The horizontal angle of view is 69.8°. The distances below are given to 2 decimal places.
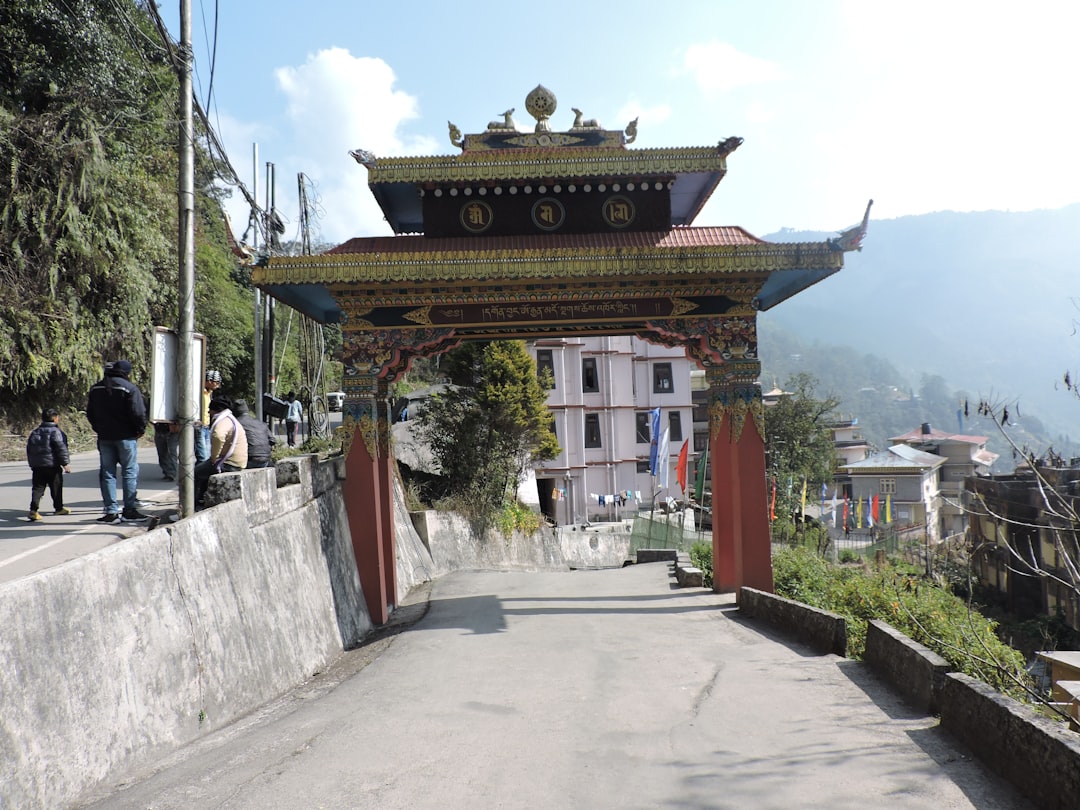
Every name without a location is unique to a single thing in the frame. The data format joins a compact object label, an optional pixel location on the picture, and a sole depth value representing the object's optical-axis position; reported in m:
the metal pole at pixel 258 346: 19.95
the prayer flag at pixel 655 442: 26.30
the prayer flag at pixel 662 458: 25.93
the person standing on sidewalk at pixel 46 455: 9.46
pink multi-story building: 42.00
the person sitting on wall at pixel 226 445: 8.95
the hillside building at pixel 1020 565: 27.00
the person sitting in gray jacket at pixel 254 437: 9.85
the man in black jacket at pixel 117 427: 8.84
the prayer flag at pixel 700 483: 20.56
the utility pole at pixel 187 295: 6.94
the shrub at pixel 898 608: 6.95
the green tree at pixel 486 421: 21.22
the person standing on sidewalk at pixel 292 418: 22.08
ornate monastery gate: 10.62
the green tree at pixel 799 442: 46.94
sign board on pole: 6.61
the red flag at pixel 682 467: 24.59
